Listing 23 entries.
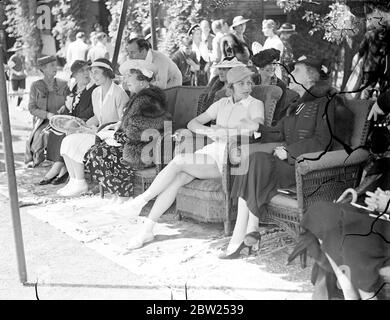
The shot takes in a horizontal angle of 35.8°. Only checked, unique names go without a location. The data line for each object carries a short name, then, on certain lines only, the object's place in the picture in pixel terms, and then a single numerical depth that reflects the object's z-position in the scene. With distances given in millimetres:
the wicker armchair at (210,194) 4305
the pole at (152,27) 7328
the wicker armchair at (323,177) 3623
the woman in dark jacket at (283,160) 3812
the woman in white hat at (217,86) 5062
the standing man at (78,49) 9562
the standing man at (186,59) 8383
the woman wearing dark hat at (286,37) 7573
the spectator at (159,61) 6016
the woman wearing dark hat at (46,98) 6465
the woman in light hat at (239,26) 7352
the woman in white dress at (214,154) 4305
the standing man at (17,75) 12625
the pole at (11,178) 3283
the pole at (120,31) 6728
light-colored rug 3416
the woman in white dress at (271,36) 7375
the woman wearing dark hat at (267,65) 5523
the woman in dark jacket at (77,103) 5945
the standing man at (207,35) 8570
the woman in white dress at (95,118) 5559
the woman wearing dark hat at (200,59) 8891
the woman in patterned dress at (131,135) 4957
